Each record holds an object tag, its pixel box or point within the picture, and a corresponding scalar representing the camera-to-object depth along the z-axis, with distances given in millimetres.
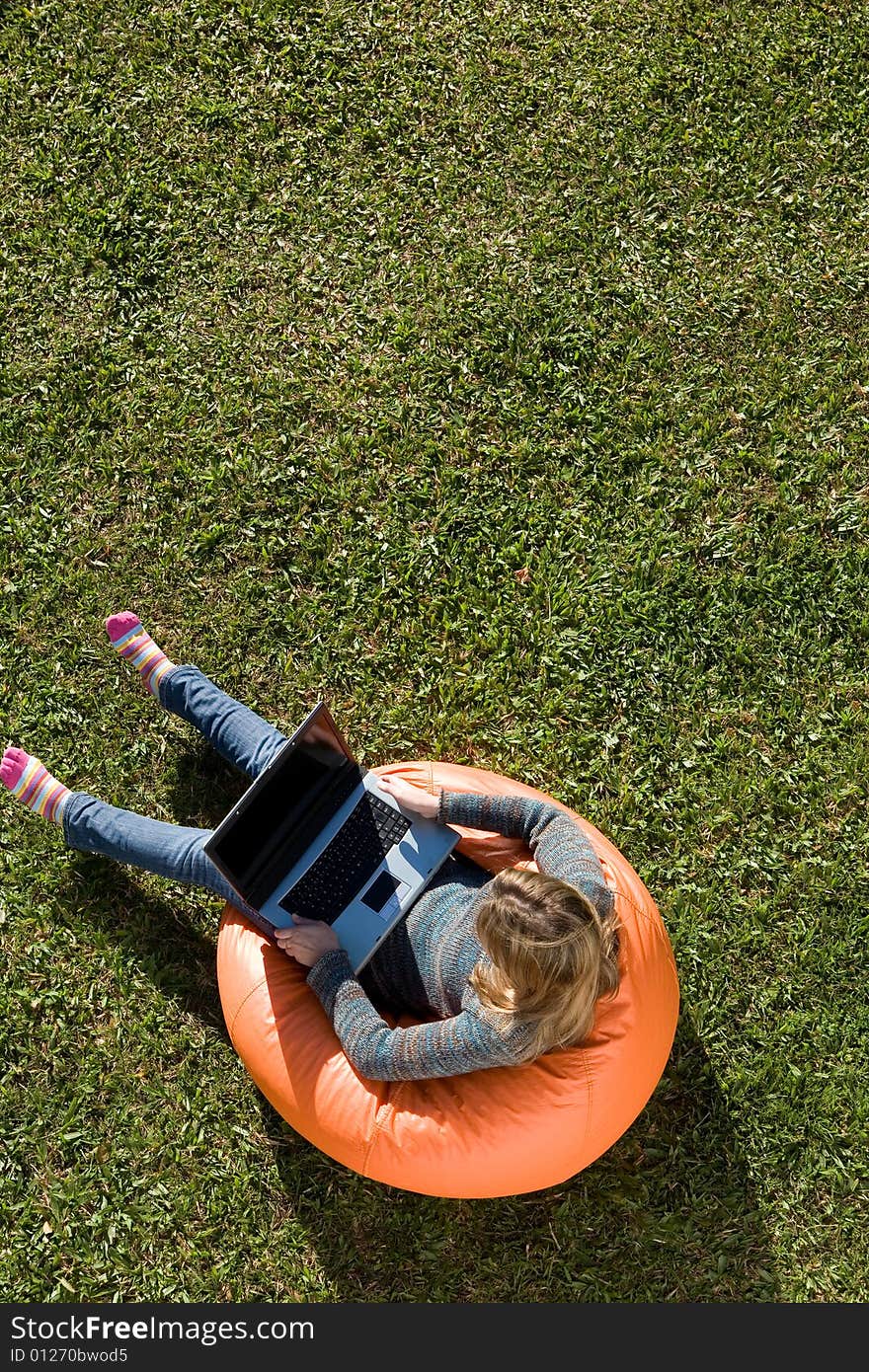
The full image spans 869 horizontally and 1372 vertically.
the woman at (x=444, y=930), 2979
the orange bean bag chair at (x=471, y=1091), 3424
